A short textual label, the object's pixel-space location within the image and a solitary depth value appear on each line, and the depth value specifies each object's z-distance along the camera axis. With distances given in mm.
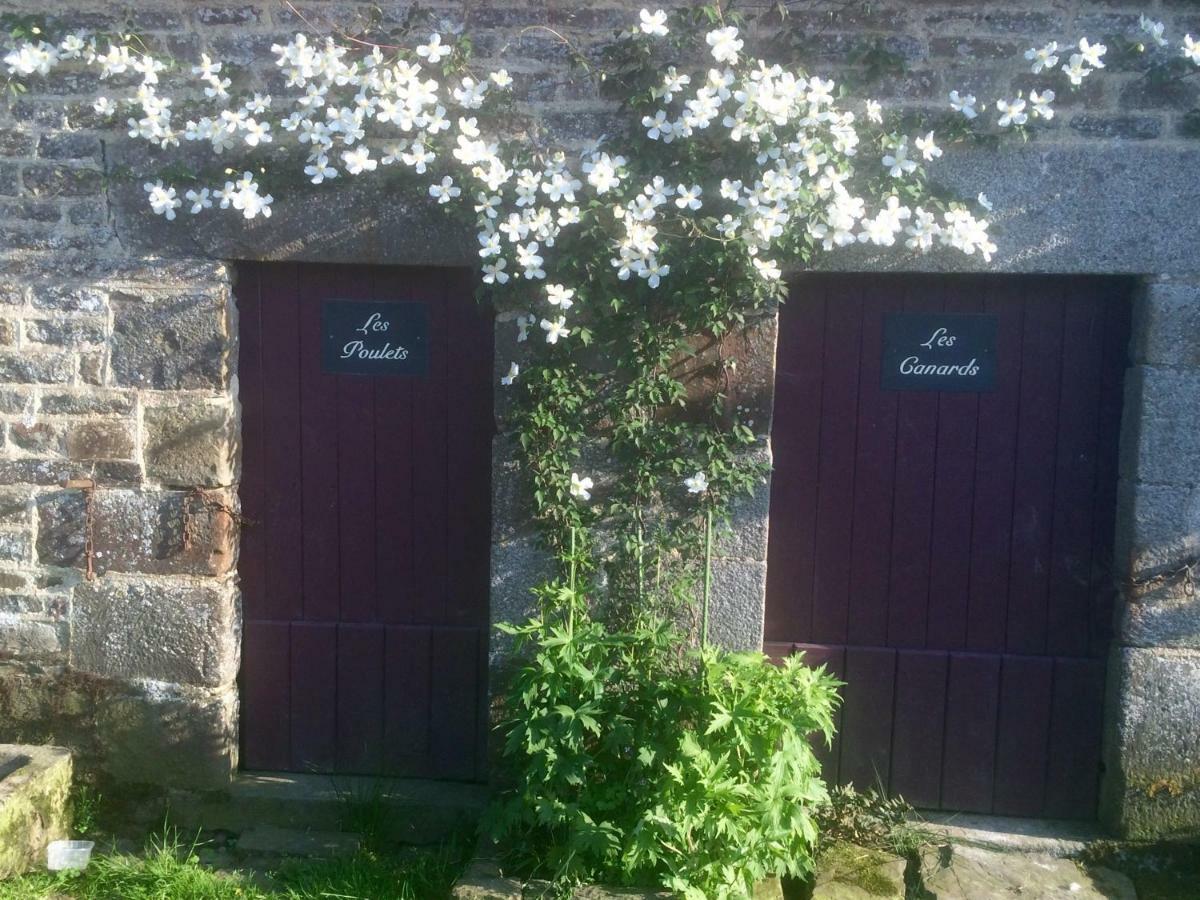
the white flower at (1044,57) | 3543
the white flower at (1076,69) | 3508
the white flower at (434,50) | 3582
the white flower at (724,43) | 3479
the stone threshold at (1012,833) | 3926
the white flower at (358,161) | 3662
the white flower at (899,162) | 3588
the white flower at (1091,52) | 3484
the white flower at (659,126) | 3594
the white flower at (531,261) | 3598
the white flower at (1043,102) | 3551
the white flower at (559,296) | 3576
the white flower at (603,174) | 3551
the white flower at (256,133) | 3688
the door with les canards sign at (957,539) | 3936
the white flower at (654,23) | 3490
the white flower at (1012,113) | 3570
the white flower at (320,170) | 3695
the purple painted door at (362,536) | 4098
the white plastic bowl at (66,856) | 3838
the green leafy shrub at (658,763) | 3295
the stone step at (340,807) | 4062
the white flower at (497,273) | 3641
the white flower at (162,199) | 3777
